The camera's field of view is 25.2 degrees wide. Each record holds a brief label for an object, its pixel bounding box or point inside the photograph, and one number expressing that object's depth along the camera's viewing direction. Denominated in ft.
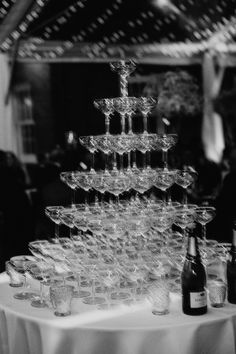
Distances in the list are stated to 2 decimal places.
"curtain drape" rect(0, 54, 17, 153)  28.14
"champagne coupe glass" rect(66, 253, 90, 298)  6.79
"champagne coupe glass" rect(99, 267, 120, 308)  6.56
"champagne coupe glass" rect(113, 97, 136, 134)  7.80
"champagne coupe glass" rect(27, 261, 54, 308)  6.59
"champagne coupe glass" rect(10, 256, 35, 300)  6.82
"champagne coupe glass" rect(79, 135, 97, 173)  8.10
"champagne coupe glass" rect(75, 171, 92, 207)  7.88
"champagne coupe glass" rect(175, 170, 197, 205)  8.27
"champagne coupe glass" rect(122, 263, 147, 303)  6.68
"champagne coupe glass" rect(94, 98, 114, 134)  7.93
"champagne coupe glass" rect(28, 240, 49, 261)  7.43
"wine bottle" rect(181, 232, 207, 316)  6.00
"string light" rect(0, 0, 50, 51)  18.64
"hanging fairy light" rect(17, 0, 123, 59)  26.40
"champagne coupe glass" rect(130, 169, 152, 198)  7.65
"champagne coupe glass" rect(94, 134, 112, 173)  7.82
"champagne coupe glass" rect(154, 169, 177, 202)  7.89
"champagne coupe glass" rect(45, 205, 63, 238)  7.77
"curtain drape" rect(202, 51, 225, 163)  32.27
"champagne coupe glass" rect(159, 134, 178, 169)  8.19
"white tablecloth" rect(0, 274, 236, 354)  5.74
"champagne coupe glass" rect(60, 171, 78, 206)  8.15
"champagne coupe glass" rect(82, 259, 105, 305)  6.48
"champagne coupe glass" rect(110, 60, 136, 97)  8.18
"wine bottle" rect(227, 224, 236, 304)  6.33
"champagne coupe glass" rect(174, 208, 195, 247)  7.45
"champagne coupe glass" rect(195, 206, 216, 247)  7.68
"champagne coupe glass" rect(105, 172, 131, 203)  7.66
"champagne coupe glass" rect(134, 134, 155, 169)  7.77
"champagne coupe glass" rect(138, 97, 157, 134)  8.01
